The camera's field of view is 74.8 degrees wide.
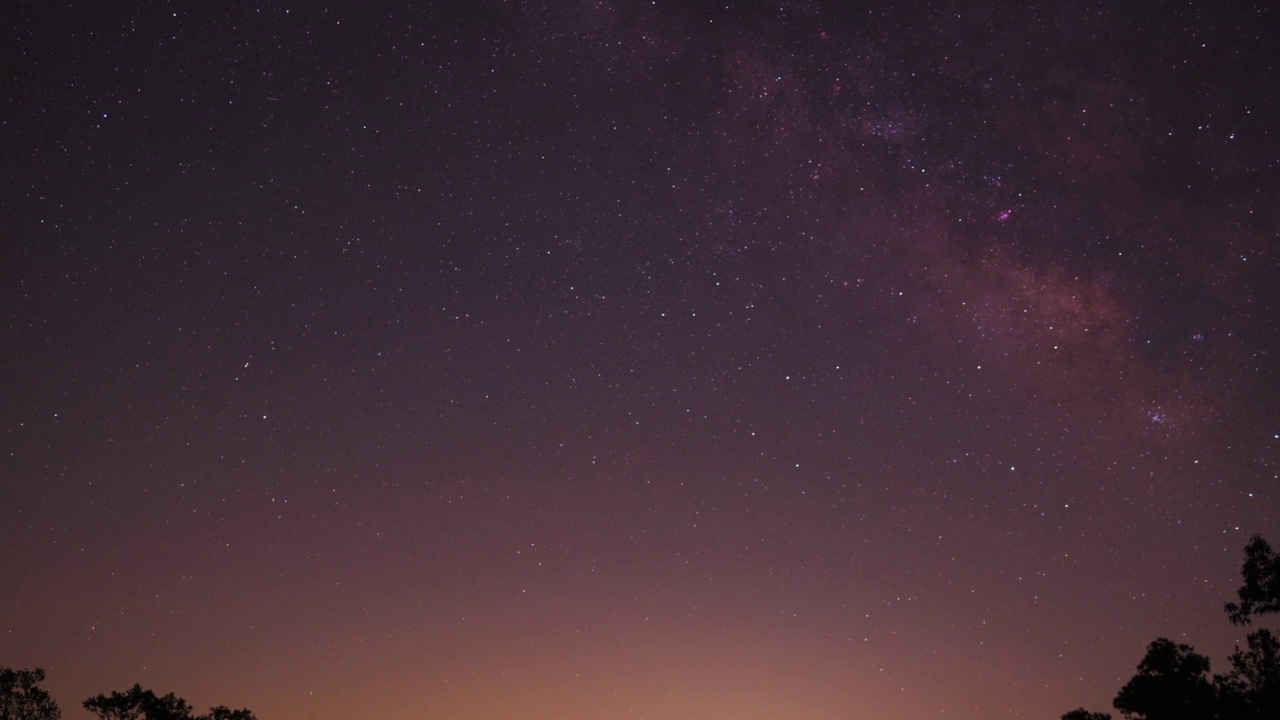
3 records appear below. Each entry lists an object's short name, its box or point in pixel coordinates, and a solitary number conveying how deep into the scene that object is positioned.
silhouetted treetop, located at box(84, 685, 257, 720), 29.19
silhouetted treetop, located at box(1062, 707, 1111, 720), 21.66
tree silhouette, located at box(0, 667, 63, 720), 25.69
